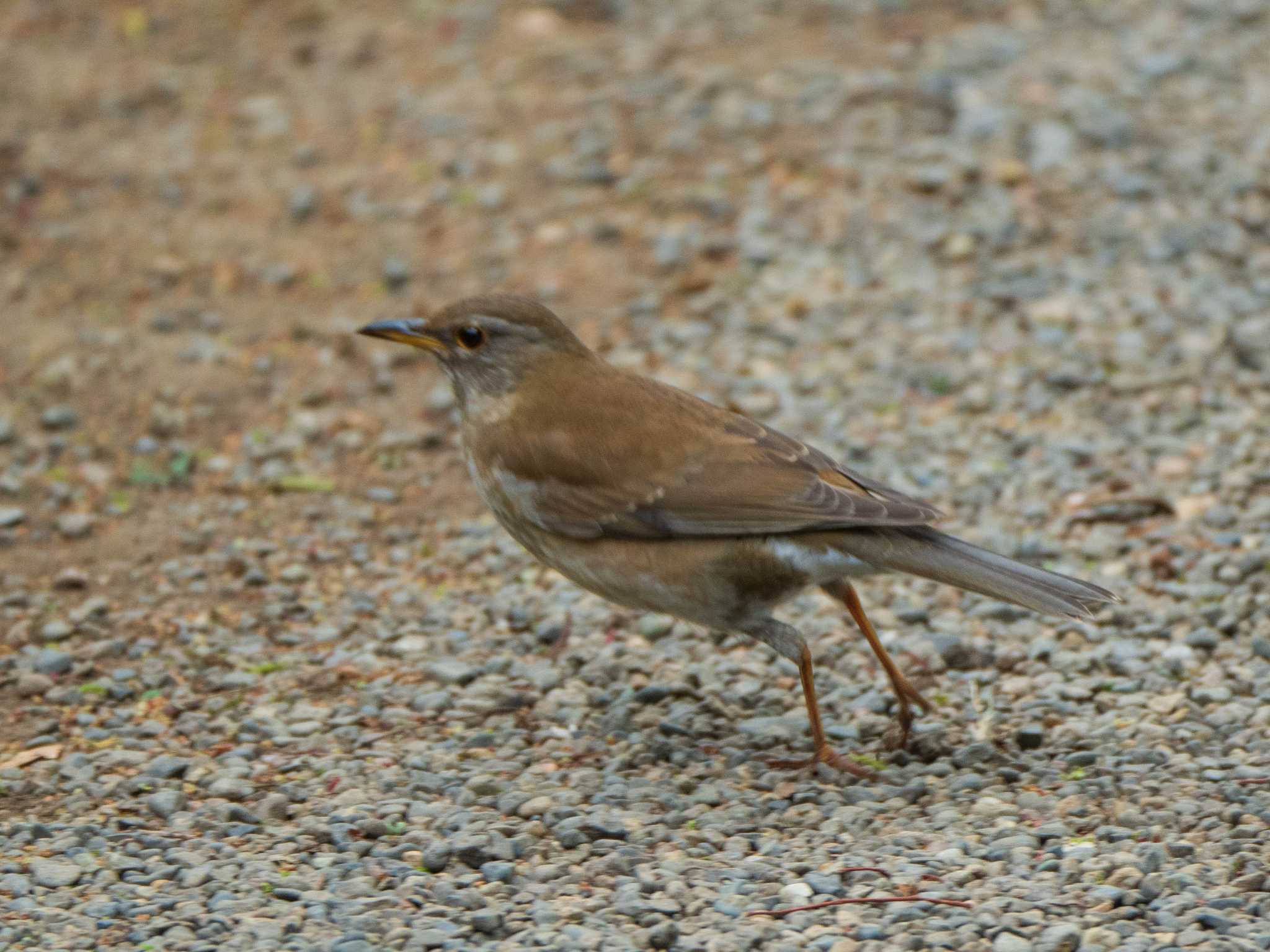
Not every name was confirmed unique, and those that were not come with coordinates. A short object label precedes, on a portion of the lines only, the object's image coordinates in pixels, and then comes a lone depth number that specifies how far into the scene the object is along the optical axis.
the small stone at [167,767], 11.48
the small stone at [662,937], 9.43
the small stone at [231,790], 11.28
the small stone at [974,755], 11.70
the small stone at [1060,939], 9.23
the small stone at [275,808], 10.98
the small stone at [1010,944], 9.23
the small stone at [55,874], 9.98
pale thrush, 11.41
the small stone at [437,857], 10.32
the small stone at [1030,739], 11.80
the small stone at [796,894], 9.84
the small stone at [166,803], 10.98
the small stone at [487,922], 9.54
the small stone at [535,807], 11.05
